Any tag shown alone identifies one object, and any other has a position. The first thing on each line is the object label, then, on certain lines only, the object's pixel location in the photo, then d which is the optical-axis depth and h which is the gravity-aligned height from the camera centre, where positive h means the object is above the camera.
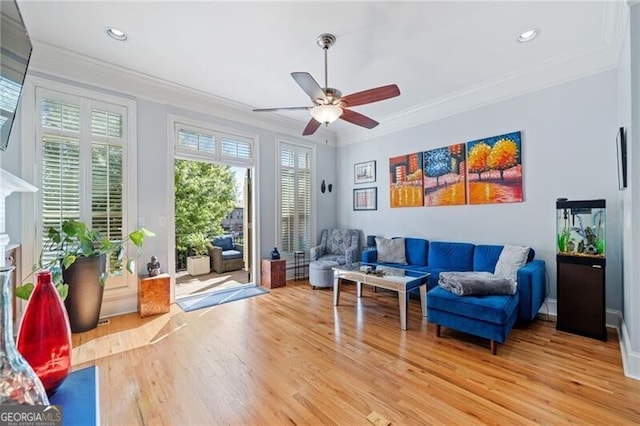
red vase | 0.84 -0.36
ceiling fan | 2.52 +1.09
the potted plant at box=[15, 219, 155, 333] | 2.93 -0.53
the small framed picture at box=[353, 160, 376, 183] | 5.40 +0.82
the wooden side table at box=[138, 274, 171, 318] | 3.46 -0.99
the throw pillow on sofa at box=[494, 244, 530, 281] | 3.24 -0.56
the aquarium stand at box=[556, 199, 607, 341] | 2.73 -0.54
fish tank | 2.76 -0.16
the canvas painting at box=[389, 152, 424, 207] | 4.65 +0.56
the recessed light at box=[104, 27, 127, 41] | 2.70 +1.77
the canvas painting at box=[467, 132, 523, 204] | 3.60 +0.58
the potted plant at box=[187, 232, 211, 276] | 6.03 -0.90
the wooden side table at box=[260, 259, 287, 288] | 4.74 -0.98
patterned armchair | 5.06 -0.60
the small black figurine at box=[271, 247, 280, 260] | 4.89 -0.70
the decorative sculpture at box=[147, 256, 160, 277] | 3.61 -0.66
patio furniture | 6.16 -0.89
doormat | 3.88 -1.23
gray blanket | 2.66 -0.68
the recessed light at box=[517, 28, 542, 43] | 2.71 +1.73
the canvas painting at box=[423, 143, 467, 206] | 4.12 +0.56
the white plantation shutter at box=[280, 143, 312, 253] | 5.32 +0.33
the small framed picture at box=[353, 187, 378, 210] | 5.37 +0.30
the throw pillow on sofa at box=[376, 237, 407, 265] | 4.49 -0.60
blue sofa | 2.50 -0.84
